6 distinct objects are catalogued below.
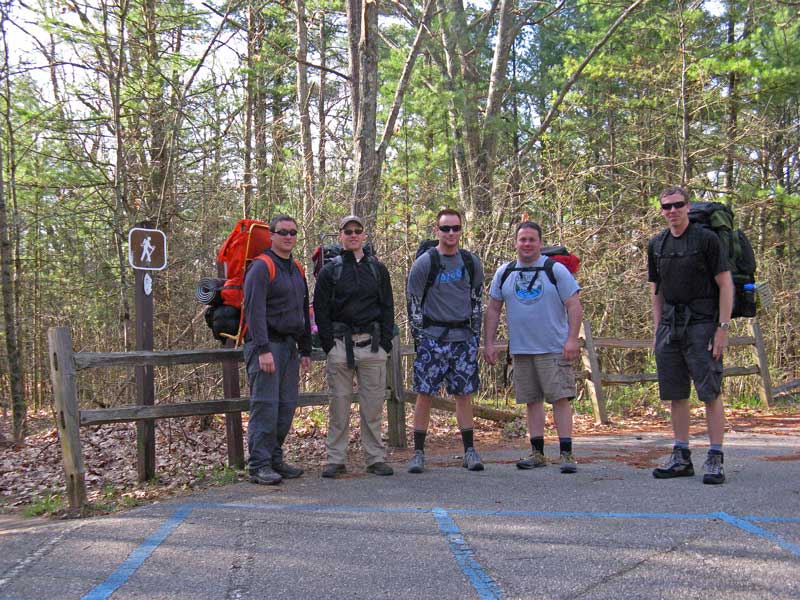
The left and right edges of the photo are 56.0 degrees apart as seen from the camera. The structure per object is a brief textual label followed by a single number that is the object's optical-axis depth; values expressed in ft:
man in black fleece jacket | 20.51
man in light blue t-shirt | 20.61
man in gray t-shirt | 20.75
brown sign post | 20.21
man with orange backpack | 19.29
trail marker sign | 19.98
